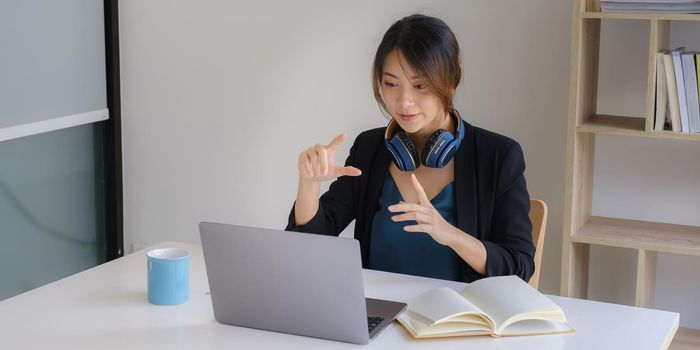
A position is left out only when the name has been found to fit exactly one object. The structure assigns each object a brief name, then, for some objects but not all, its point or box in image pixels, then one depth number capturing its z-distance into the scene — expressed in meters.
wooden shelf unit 2.76
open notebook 1.79
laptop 1.72
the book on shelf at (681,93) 2.74
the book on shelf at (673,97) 2.75
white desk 1.75
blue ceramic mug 1.95
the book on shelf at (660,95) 2.76
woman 2.25
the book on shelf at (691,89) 2.73
